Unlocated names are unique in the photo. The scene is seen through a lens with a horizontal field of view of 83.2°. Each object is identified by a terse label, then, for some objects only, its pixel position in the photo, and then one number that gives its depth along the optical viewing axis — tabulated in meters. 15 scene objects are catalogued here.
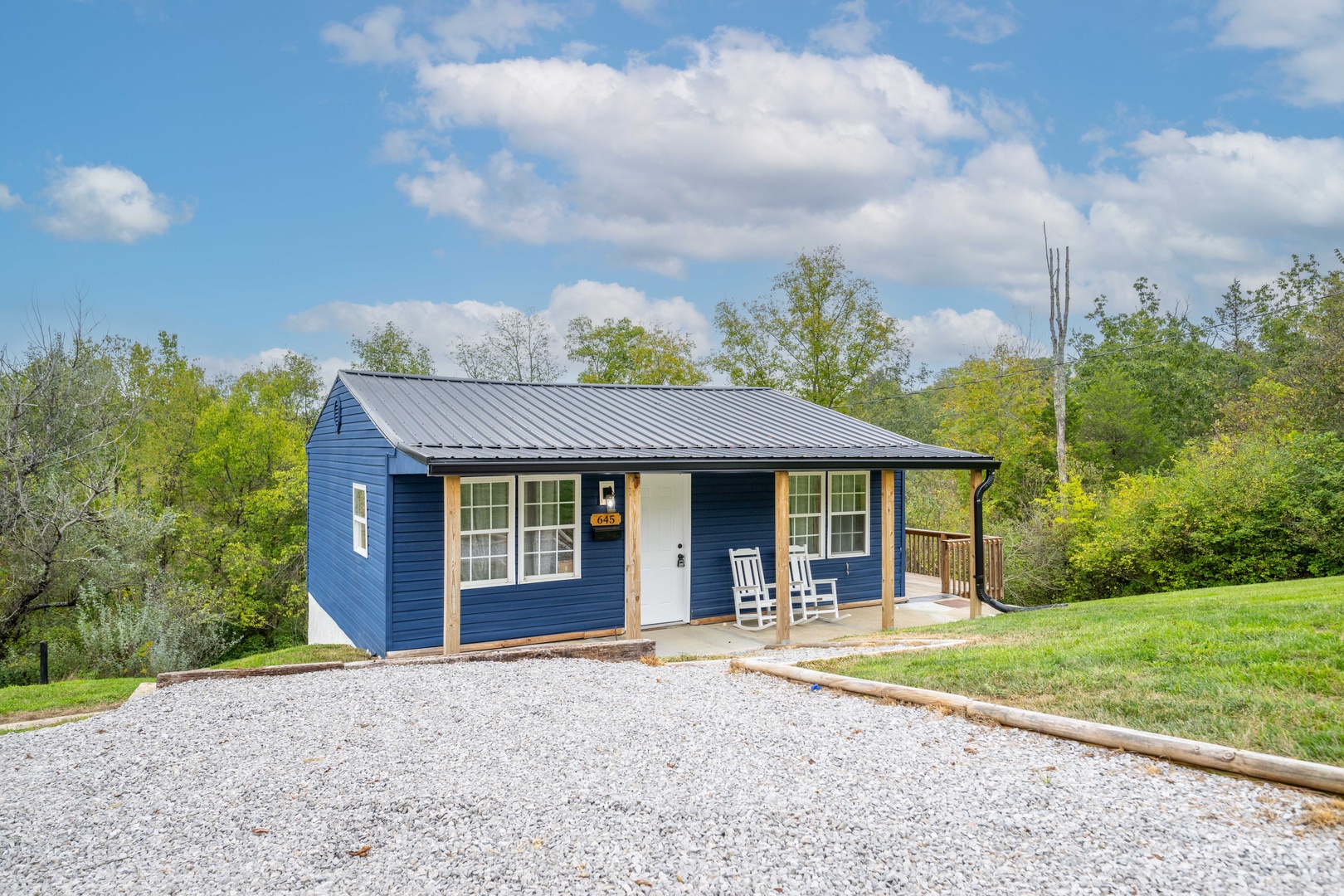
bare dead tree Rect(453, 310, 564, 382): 30.08
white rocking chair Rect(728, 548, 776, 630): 10.30
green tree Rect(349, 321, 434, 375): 29.69
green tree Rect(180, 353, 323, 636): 18.80
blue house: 8.44
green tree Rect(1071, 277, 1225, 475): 25.58
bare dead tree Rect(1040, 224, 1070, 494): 23.70
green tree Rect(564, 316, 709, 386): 27.20
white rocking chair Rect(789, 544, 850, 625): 10.61
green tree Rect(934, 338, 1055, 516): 24.50
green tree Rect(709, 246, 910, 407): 25.19
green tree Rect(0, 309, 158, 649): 14.02
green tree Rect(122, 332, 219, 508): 20.34
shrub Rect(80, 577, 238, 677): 12.19
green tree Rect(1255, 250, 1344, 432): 14.52
